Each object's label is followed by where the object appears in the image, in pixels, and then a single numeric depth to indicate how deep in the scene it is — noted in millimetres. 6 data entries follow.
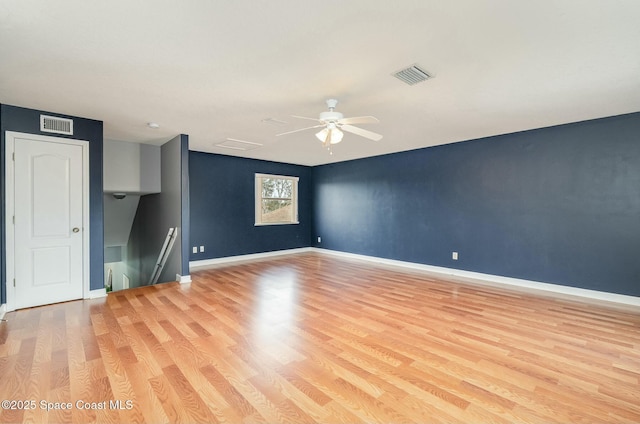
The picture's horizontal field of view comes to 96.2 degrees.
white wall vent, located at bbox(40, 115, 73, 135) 3668
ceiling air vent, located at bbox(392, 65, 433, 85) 2570
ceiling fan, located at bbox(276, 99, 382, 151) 3059
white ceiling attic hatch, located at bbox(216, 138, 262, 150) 5328
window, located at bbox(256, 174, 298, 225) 7238
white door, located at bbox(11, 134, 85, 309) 3533
